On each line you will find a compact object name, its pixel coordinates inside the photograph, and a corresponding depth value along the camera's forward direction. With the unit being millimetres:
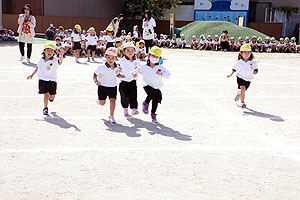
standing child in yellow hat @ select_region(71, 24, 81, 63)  16406
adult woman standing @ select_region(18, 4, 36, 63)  14891
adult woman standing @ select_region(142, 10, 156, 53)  17828
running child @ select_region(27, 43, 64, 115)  7434
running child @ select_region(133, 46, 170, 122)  7090
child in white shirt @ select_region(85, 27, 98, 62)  16297
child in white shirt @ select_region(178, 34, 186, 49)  26034
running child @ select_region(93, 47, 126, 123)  6984
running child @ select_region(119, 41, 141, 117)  7500
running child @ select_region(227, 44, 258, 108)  8484
